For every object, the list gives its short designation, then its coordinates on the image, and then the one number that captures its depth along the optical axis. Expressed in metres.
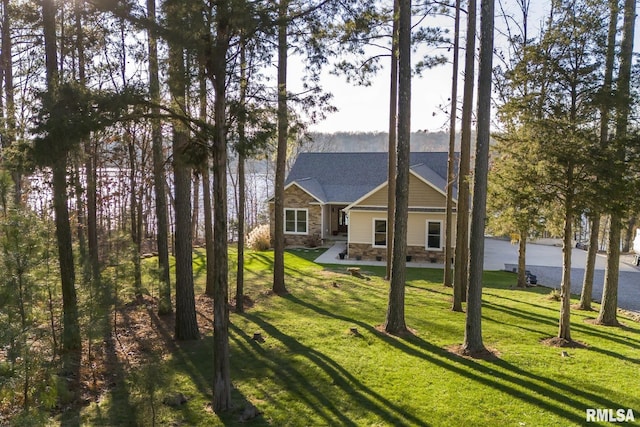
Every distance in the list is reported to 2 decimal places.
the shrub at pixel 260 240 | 21.89
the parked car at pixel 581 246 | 27.14
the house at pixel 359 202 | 19.52
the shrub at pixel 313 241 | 22.98
